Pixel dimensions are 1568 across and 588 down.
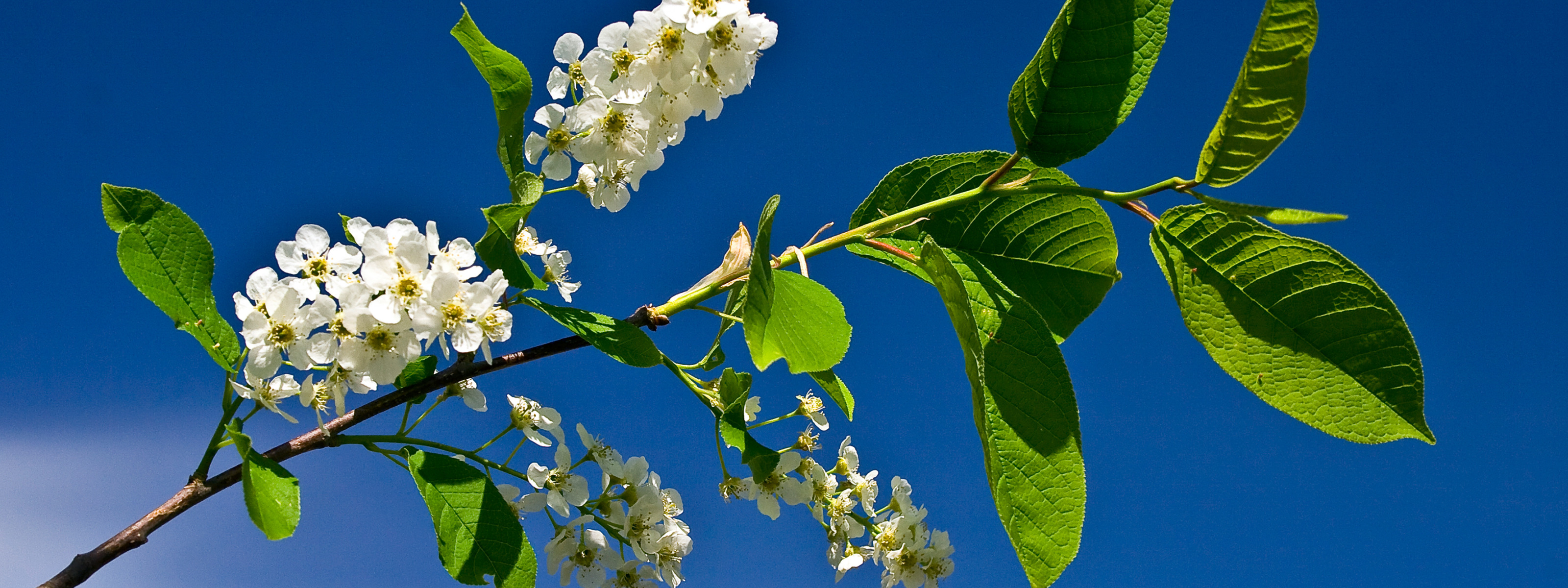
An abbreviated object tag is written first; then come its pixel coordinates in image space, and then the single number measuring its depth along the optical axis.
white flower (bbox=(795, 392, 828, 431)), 0.60
